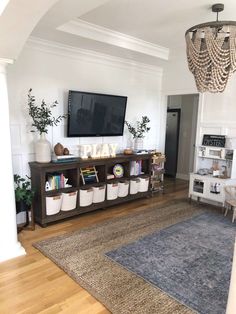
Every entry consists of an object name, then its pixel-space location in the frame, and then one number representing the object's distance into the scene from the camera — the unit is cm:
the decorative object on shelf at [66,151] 383
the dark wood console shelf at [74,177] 349
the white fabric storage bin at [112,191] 426
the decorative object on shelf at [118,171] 446
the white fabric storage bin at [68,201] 369
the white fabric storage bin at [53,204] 352
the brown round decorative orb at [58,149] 373
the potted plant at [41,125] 351
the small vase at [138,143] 497
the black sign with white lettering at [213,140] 436
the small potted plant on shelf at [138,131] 495
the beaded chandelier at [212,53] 224
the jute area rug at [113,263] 212
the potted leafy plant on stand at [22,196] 329
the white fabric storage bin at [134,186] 463
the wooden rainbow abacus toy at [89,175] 402
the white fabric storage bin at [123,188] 445
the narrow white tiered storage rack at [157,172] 507
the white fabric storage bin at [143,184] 477
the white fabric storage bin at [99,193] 407
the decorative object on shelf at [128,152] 466
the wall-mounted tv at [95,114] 396
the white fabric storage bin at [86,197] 389
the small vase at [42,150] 351
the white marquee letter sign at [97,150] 407
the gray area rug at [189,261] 224
